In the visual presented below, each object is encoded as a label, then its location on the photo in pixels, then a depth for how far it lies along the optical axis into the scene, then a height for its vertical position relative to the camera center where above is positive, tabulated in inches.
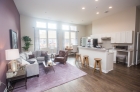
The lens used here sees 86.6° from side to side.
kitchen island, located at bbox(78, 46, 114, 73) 138.2 -25.5
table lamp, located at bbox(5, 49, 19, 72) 78.9 -12.9
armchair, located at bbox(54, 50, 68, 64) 187.4 -33.5
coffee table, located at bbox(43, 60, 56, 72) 135.5 -38.3
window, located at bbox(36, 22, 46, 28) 250.8 +67.5
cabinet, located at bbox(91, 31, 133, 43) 176.5 +18.8
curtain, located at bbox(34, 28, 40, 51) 243.3 +13.5
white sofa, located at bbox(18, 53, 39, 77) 115.3 -39.6
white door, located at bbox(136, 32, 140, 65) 175.6 -18.5
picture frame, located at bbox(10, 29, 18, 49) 113.6 +9.4
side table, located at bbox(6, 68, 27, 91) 82.1 -35.5
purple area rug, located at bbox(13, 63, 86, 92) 94.5 -53.8
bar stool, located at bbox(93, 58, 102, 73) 136.9 -31.1
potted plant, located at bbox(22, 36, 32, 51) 218.4 +6.3
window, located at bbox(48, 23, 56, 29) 271.5 +68.8
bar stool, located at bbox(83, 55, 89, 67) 170.1 -39.0
